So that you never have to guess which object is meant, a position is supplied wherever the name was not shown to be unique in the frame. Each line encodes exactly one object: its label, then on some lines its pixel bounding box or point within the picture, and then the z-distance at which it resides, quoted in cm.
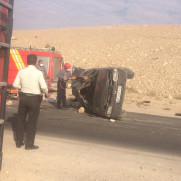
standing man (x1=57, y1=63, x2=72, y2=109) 1139
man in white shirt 580
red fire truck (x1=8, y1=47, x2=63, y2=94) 1430
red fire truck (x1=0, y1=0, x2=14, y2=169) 427
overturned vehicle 924
